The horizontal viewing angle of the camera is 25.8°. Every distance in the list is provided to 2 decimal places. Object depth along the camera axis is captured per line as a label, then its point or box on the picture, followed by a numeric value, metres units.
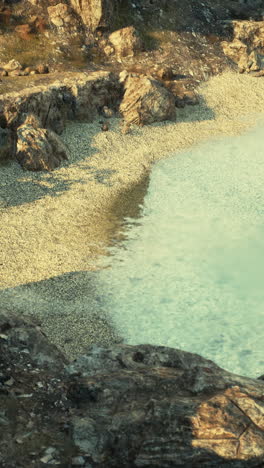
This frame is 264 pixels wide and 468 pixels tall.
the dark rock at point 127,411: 14.62
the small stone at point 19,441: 15.51
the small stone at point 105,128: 46.88
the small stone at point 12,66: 49.78
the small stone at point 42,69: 50.34
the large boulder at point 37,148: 40.91
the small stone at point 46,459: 15.05
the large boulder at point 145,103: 48.50
